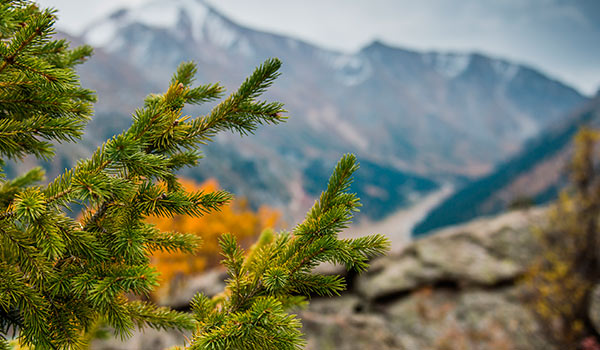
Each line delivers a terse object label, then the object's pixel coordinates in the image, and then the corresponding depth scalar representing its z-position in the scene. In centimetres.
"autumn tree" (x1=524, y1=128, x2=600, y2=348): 693
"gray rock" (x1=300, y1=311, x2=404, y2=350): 696
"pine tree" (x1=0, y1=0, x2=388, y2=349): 108
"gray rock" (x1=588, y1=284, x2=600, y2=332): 738
